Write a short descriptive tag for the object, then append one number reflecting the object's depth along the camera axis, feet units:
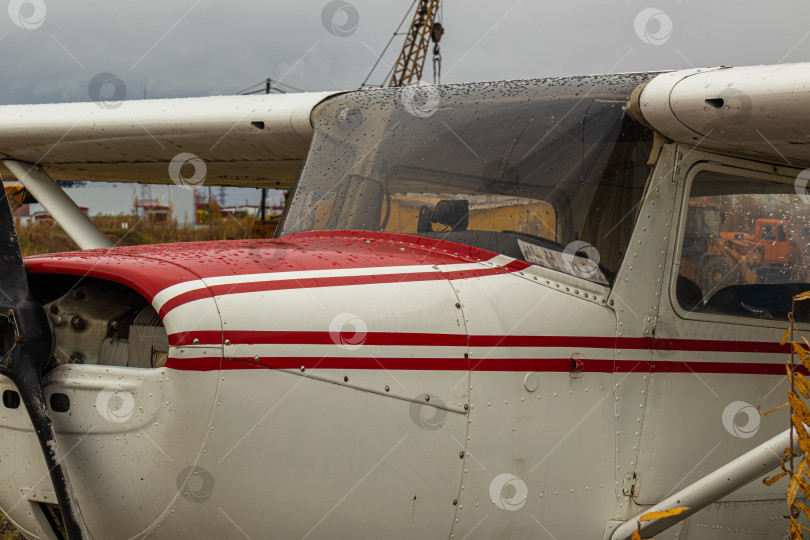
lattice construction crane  159.33
